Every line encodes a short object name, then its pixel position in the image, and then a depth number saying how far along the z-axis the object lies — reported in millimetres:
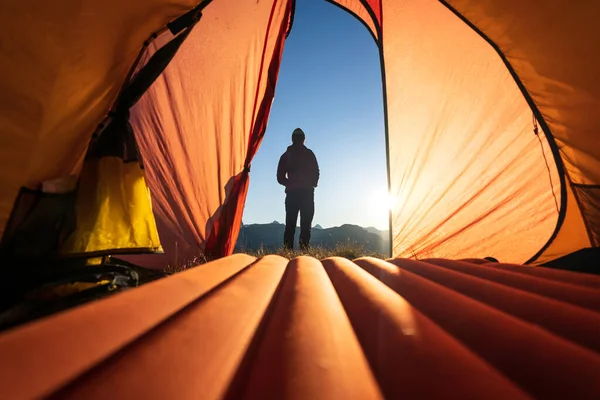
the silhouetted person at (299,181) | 4461
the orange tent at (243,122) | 1353
